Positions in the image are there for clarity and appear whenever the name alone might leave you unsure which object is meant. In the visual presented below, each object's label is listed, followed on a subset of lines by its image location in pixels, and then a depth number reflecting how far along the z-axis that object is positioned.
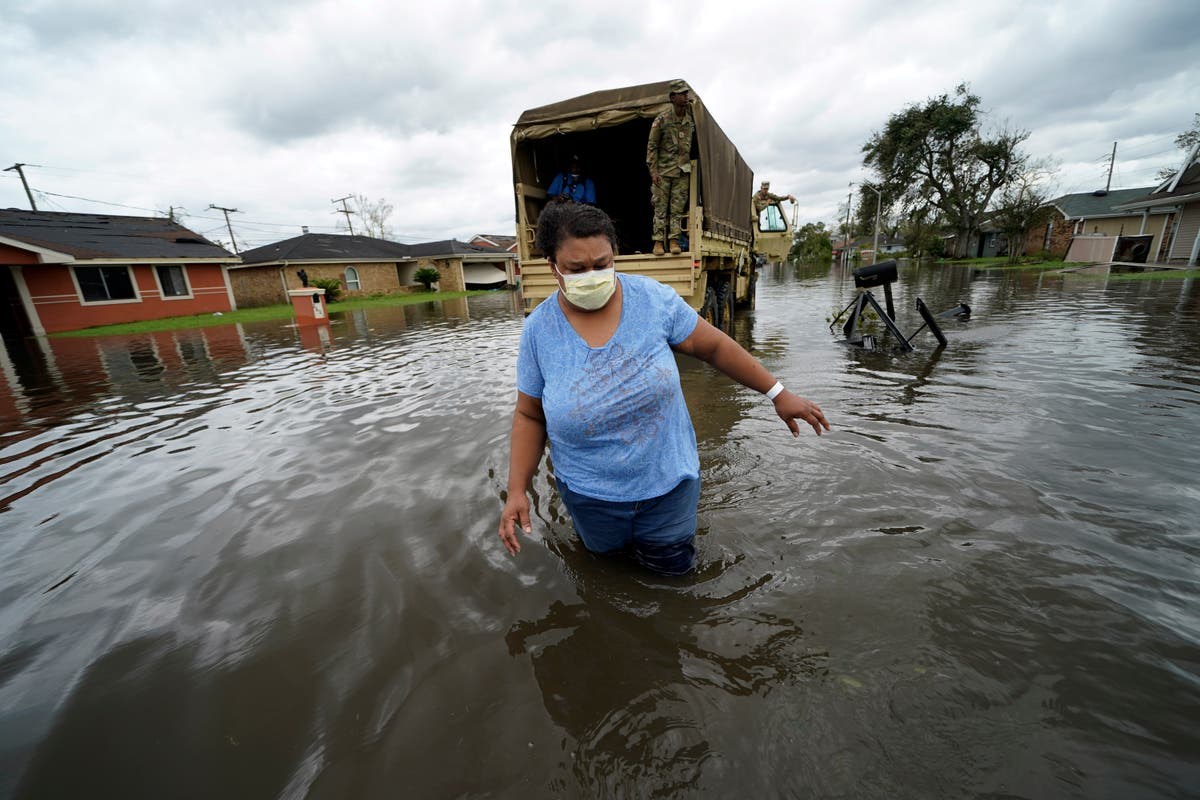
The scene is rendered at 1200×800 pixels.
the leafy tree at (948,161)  37.38
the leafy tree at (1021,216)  29.98
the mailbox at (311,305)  16.83
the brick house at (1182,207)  20.00
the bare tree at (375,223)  63.89
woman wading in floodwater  1.92
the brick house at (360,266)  29.19
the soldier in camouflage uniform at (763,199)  12.68
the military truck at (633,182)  6.96
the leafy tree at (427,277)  35.06
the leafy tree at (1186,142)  27.05
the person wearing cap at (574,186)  7.99
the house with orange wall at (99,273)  18.34
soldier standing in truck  6.66
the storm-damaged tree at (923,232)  42.47
